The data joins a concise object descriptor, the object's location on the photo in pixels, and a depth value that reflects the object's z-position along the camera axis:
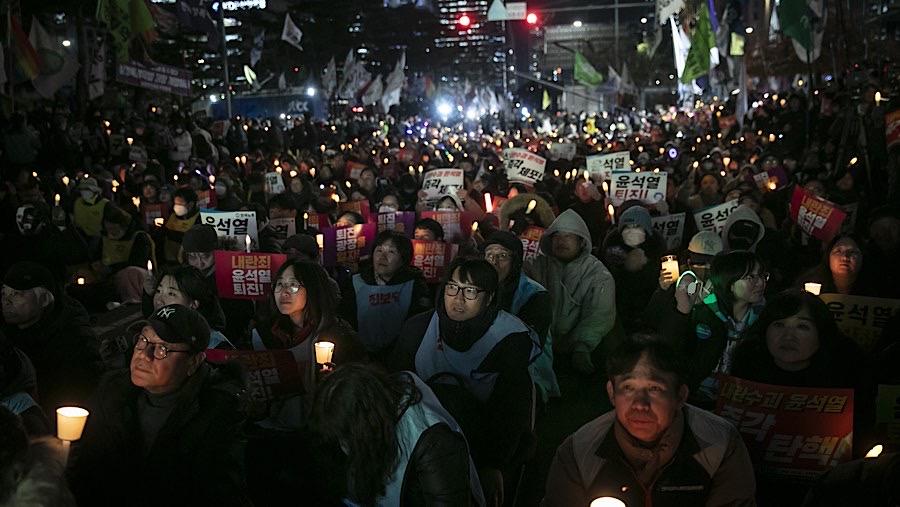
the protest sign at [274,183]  12.83
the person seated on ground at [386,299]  6.09
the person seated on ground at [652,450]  2.96
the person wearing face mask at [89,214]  10.00
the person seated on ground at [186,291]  5.08
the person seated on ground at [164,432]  3.32
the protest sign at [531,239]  8.05
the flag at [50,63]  15.62
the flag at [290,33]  25.02
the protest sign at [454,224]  9.12
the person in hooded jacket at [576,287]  6.84
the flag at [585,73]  32.94
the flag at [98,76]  19.17
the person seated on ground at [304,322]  4.71
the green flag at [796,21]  15.31
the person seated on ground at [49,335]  4.41
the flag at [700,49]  20.56
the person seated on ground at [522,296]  5.48
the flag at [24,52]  14.61
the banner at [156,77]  17.17
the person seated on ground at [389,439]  2.97
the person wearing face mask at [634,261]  7.69
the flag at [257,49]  26.19
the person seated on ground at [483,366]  3.96
